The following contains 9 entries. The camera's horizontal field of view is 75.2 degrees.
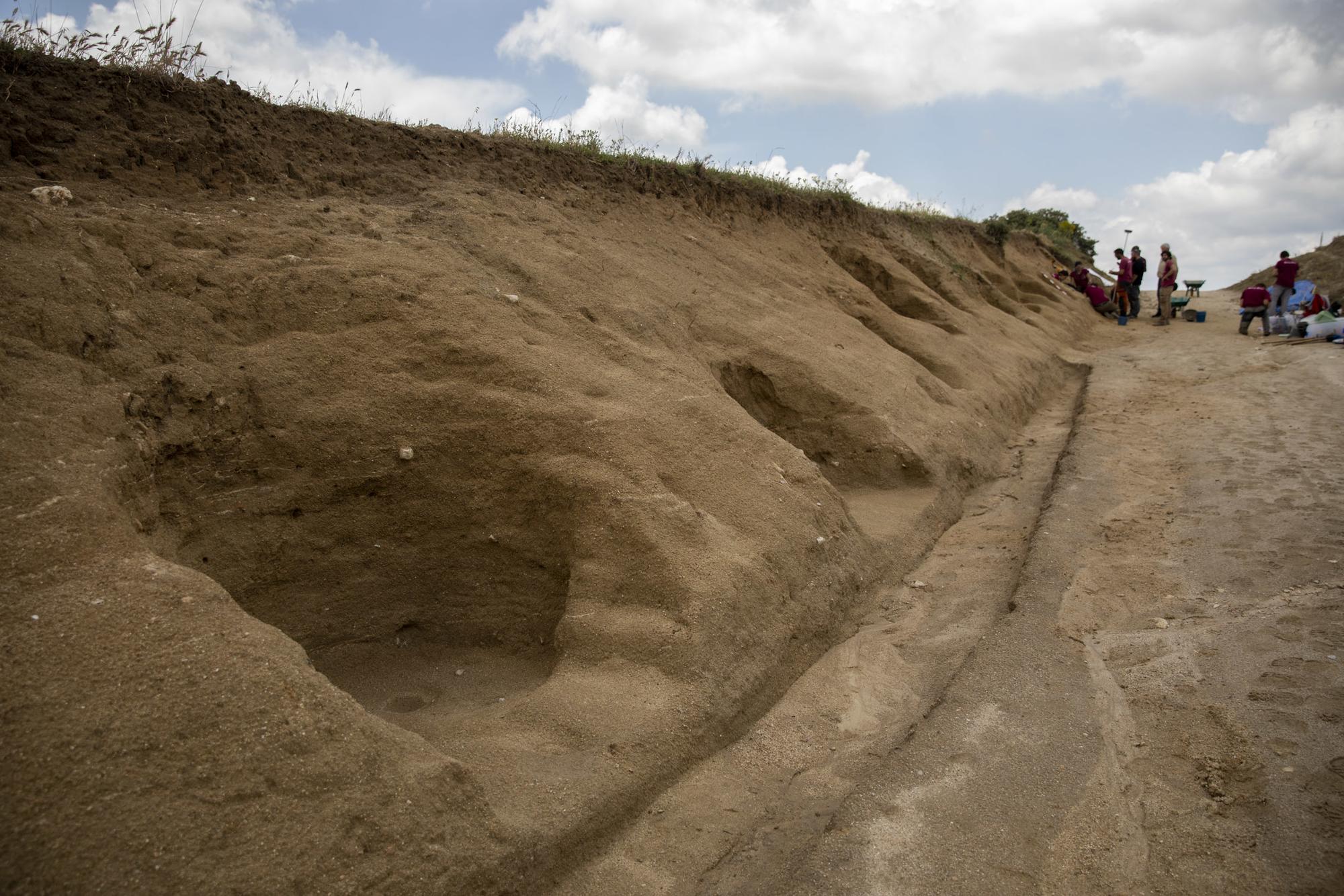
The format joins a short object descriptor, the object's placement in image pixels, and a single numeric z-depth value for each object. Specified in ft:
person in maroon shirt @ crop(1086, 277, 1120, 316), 54.90
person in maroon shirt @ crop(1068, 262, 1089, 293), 55.77
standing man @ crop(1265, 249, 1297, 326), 41.93
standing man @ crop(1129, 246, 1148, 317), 53.62
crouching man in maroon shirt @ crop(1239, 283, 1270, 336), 42.93
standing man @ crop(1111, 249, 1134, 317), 53.06
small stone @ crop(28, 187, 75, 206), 11.91
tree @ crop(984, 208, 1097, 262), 48.83
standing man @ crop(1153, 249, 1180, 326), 50.60
